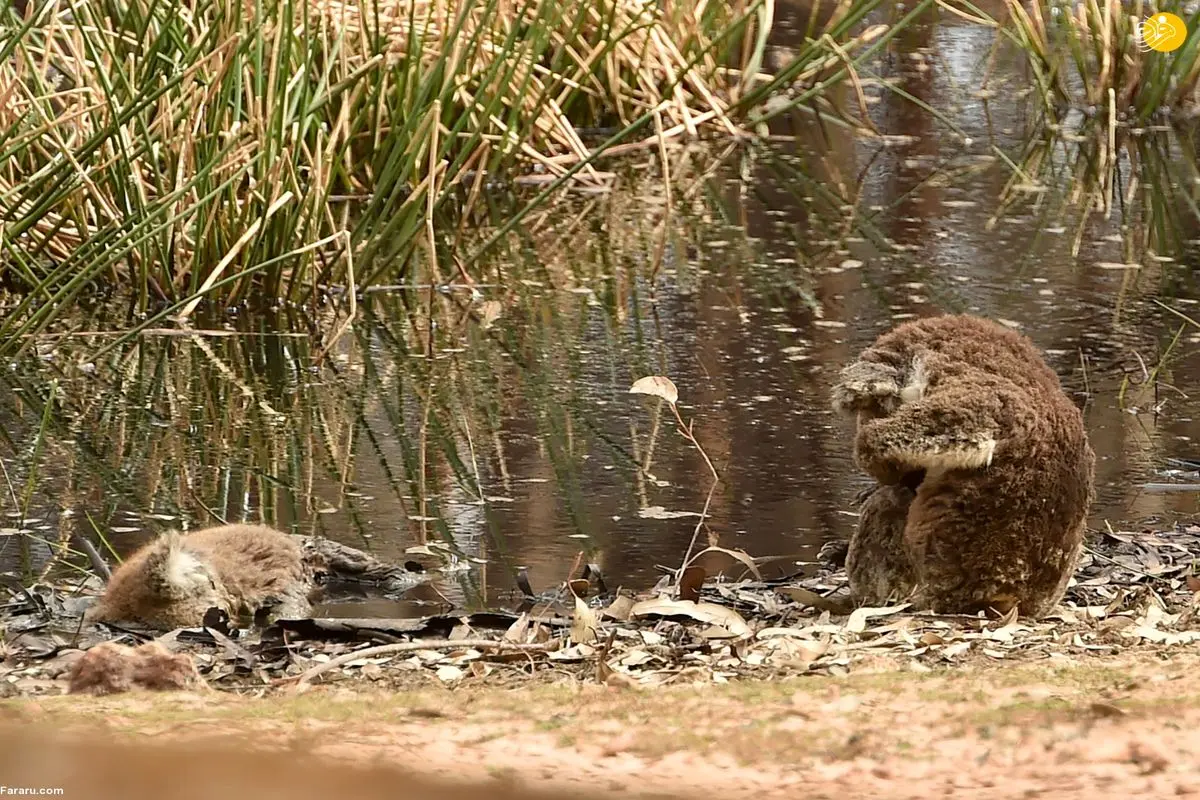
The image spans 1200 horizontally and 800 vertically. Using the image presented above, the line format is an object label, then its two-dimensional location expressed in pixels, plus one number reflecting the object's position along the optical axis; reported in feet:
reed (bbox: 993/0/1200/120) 70.23
